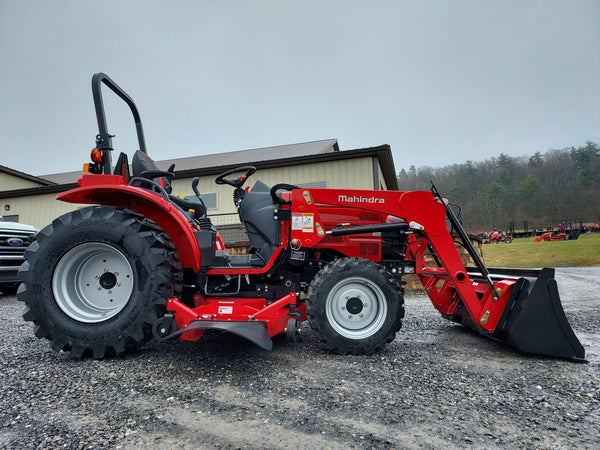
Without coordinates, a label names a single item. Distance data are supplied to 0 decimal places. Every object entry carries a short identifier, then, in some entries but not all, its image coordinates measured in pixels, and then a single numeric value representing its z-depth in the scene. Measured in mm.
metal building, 10914
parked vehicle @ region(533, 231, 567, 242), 30169
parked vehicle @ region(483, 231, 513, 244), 33781
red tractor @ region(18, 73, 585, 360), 2623
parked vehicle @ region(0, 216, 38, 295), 6285
